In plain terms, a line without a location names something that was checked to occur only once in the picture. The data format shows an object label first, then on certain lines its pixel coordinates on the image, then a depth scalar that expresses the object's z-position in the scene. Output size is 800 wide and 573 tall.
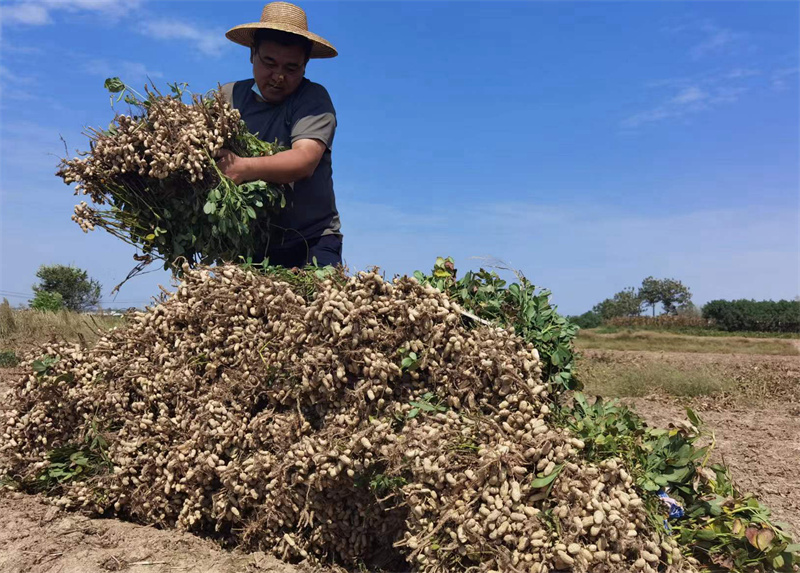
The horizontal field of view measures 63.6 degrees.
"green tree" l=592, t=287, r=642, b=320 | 79.81
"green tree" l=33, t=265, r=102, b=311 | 41.17
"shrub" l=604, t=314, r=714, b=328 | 55.44
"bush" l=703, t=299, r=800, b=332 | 53.22
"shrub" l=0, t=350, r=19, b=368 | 12.55
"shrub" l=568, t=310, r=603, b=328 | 57.84
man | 4.96
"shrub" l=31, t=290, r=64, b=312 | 23.51
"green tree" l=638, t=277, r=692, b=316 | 79.19
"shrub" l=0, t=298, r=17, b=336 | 16.53
